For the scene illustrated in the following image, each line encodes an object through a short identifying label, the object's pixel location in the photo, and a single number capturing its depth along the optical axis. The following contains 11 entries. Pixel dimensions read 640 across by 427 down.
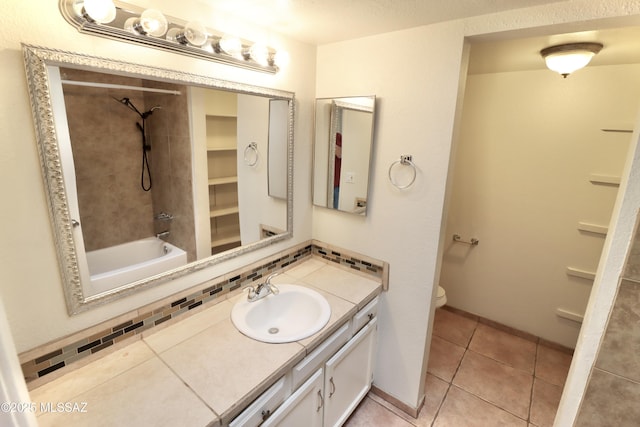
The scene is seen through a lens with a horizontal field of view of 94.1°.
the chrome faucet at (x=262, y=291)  1.51
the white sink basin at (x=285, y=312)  1.40
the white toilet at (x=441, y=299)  2.37
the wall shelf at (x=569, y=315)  2.30
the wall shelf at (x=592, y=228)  2.12
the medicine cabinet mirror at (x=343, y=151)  1.68
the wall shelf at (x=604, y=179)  2.04
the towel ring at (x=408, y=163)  1.56
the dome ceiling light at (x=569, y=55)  1.54
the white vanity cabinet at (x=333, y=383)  1.26
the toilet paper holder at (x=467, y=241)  2.66
